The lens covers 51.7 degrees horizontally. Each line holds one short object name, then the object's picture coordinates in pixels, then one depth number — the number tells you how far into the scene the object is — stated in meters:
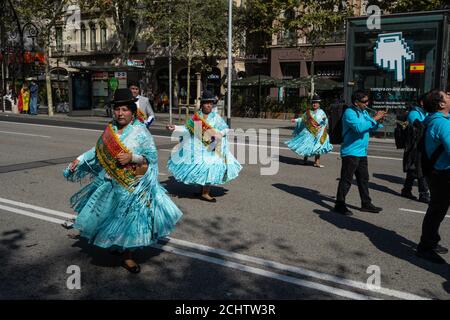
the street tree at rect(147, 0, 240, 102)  24.75
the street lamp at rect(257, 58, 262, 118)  29.70
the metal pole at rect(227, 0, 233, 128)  20.72
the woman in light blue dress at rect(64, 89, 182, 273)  4.19
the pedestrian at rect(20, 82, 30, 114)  30.34
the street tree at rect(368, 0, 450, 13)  23.58
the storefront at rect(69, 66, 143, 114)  28.77
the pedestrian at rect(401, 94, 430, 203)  7.57
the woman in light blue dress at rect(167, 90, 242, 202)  7.08
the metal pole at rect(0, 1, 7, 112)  32.54
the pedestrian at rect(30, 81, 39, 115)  29.58
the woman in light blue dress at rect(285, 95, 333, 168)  10.77
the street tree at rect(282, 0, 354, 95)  24.47
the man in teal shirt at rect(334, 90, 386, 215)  6.28
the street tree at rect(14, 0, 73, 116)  26.80
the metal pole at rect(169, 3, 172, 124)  23.80
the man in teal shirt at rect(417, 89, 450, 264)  4.61
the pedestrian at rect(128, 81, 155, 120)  9.56
